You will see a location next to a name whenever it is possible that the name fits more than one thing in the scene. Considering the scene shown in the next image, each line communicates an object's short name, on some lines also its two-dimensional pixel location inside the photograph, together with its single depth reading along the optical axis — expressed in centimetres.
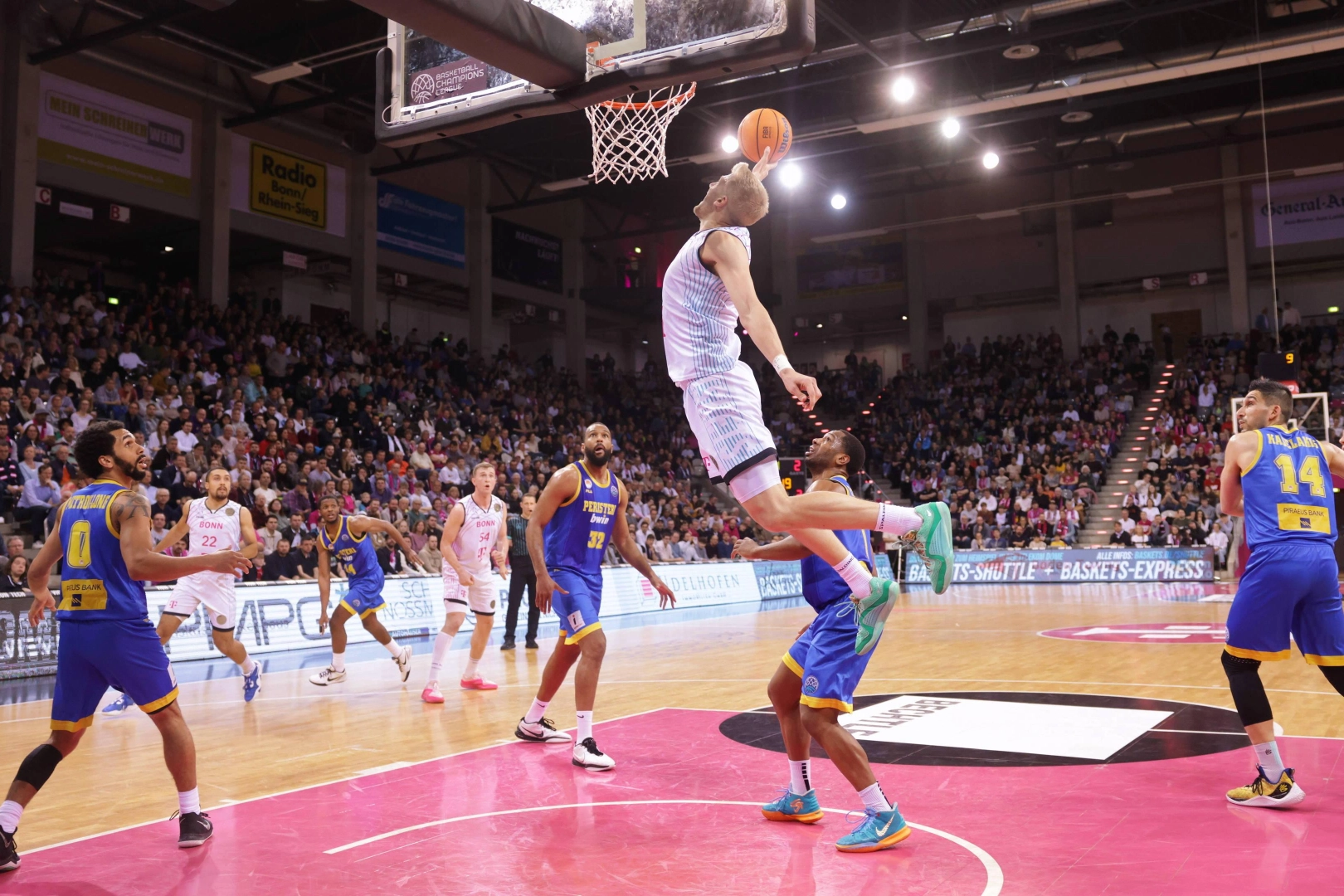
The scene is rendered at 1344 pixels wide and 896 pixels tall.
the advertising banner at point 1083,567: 2236
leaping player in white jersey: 423
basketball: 549
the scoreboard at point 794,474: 2052
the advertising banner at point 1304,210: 2939
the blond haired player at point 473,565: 947
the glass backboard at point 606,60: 648
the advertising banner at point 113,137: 2042
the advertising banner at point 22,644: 1087
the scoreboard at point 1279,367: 1722
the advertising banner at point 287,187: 2439
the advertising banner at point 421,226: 2772
